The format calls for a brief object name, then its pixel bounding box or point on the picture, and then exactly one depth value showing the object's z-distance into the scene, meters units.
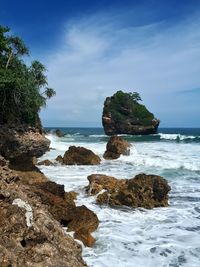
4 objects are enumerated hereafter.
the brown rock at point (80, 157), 12.73
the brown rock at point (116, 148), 14.97
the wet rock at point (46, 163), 12.24
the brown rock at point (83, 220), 4.82
